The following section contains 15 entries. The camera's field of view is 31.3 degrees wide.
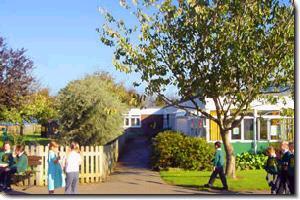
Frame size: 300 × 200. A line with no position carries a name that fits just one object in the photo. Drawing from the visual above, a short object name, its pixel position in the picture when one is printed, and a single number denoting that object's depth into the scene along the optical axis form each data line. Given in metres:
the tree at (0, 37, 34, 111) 16.52
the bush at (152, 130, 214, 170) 18.08
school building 19.67
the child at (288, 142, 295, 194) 10.01
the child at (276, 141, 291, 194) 10.57
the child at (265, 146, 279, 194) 11.09
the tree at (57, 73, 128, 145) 17.94
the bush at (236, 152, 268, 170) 18.45
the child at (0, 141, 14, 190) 12.20
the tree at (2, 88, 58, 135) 18.31
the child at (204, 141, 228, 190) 13.26
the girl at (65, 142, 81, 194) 11.20
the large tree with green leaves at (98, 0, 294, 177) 13.17
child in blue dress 11.42
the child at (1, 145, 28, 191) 12.20
